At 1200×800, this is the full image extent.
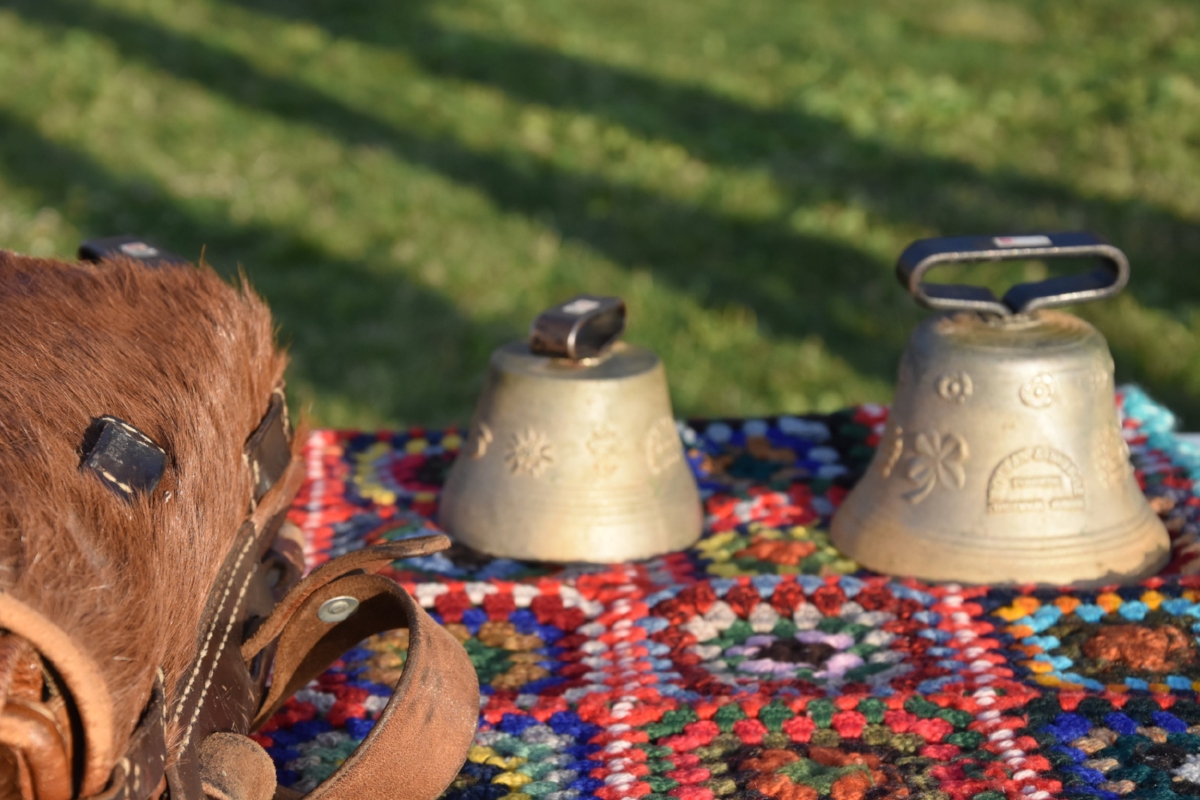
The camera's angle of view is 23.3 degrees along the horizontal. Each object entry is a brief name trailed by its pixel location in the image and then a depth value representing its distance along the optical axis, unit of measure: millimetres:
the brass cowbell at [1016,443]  1270
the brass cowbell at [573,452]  1307
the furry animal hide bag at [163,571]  1026
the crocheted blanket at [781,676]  1143
